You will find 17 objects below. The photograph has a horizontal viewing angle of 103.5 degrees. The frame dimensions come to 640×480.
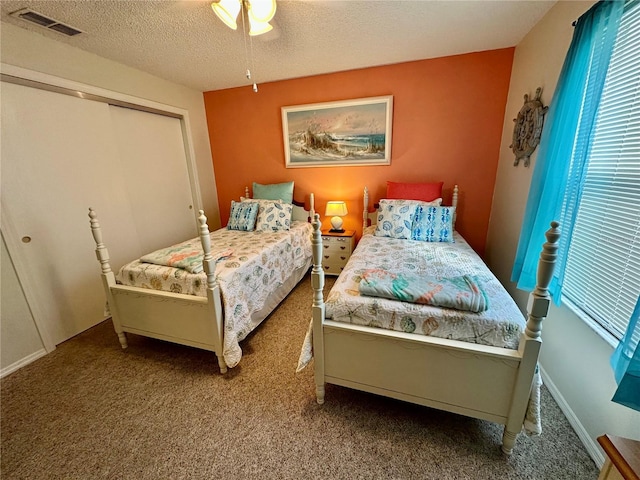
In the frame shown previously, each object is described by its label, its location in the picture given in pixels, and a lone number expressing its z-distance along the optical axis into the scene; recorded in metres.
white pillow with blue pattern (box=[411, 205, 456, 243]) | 2.35
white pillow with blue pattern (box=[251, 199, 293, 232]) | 2.84
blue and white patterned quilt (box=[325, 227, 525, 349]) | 1.18
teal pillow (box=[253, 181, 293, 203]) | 3.19
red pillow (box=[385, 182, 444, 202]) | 2.70
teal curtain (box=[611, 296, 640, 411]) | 0.86
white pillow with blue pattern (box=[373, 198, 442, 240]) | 2.43
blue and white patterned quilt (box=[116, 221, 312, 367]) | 1.70
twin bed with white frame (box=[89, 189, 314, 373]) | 1.67
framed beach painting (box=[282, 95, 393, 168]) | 2.88
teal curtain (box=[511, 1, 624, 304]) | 1.28
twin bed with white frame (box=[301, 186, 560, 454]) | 1.11
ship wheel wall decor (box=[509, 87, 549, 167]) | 1.89
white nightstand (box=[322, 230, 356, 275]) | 3.00
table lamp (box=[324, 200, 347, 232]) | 2.99
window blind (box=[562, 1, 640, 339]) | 1.14
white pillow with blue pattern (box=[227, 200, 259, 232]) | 2.88
